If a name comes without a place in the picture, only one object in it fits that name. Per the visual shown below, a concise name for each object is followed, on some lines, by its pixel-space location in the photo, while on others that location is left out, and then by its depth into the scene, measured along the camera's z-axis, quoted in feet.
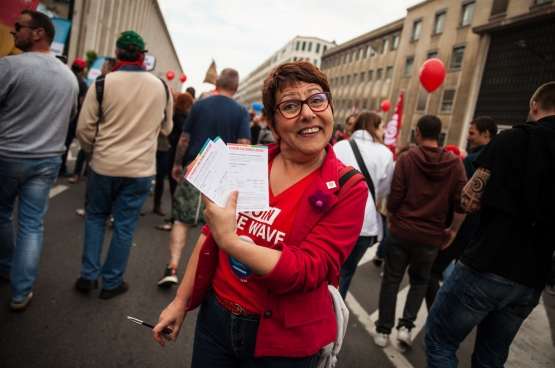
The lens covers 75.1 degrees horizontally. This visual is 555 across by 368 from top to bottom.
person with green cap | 9.80
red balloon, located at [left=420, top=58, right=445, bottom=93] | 28.30
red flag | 34.96
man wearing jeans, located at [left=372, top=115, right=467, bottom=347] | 10.19
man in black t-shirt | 6.28
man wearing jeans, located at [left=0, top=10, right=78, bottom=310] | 8.54
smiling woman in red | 3.92
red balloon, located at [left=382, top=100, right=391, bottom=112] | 57.36
